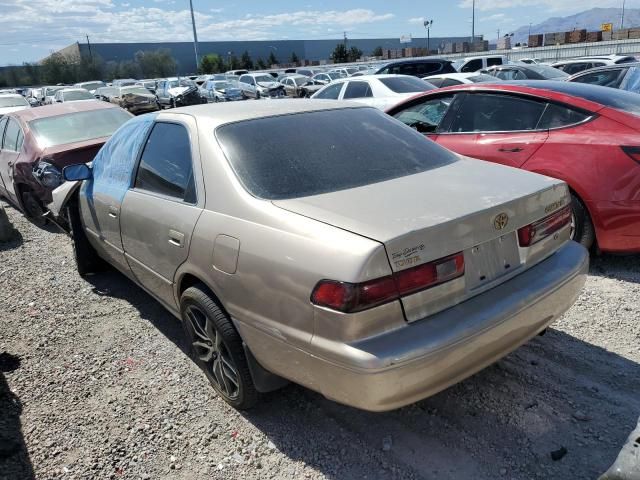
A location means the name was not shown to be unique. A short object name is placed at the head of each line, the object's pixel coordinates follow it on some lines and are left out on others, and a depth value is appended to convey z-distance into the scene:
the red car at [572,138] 3.96
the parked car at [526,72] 14.98
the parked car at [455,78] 13.34
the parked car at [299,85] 23.31
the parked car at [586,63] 17.08
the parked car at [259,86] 25.36
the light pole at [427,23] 63.56
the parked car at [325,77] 27.08
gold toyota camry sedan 2.07
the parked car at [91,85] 39.47
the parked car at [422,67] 17.82
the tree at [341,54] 62.72
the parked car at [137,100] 24.66
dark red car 6.42
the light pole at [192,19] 53.72
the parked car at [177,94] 24.34
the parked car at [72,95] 24.08
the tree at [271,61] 75.00
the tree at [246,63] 70.07
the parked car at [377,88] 10.81
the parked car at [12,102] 18.57
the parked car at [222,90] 24.94
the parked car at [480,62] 20.53
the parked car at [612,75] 10.70
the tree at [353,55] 66.31
